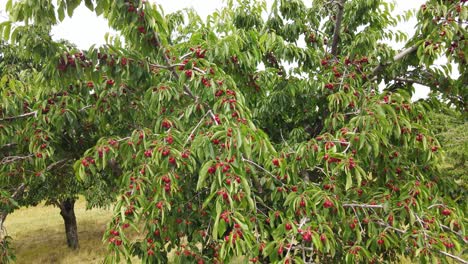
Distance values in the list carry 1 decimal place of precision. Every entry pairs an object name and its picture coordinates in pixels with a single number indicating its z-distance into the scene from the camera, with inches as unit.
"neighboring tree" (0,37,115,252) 123.9
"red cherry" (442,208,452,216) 104.5
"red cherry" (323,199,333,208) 92.5
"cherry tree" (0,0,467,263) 84.6
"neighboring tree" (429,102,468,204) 293.4
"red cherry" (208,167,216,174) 75.5
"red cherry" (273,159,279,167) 101.7
